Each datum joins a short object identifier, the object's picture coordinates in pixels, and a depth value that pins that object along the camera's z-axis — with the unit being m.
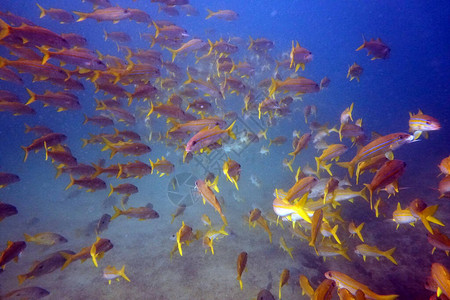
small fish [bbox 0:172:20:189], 5.52
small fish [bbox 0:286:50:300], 4.02
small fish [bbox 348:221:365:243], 4.52
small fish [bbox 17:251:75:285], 4.20
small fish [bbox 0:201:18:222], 4.62
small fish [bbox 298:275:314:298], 3.35
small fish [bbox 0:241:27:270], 3.80
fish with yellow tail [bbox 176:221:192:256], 4.18
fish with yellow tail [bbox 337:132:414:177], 3.20
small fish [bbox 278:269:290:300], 3.86
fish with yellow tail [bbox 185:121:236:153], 3.29
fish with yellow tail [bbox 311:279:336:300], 2.58
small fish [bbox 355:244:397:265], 4.00
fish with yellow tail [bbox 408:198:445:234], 3.10
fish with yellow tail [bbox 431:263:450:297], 2.88
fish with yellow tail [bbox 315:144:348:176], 4.25
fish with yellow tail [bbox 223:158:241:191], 3.58
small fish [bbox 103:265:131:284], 4.35
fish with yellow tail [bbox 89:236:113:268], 4.14
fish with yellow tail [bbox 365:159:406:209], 3.03
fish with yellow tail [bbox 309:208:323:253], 2.78
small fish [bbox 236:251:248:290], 3.61
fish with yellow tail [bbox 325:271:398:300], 2.86
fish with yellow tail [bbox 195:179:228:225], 2.89
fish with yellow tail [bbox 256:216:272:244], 4.89
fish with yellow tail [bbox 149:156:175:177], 5.35
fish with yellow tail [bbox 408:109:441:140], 3.50
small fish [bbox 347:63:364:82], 6.47
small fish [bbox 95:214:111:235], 5.69
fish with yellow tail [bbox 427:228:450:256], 3.35
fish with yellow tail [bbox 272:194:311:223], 2.92
